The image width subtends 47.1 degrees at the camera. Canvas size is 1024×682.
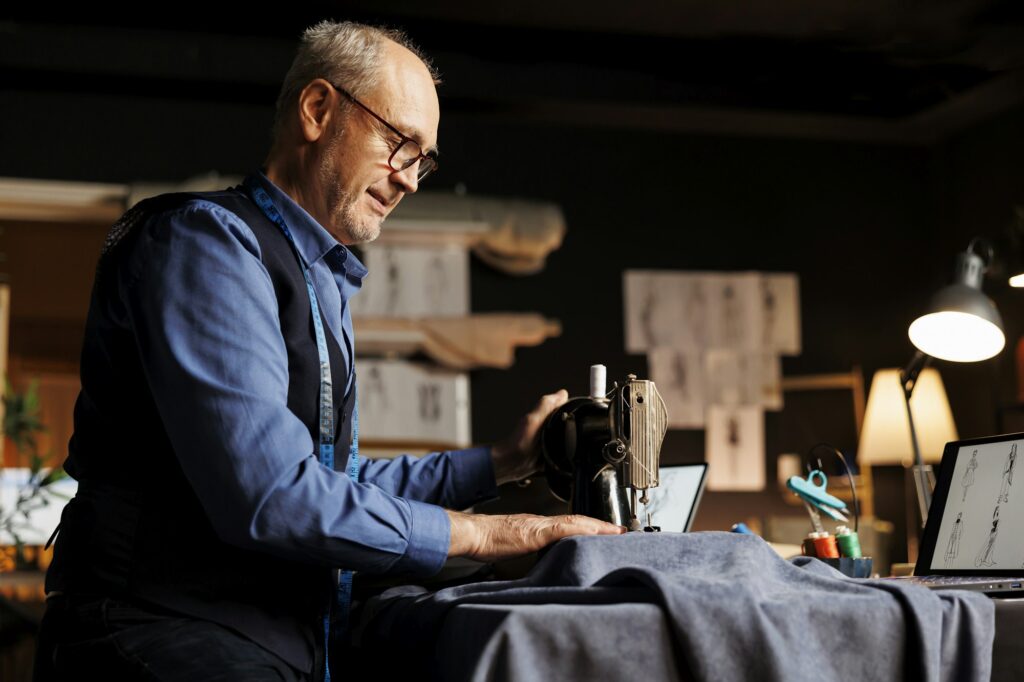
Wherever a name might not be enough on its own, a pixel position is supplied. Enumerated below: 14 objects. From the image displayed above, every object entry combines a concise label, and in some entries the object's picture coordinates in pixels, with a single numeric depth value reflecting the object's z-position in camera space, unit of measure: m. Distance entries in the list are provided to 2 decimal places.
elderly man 1.43
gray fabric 1.25
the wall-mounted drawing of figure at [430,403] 5.42
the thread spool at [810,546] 2.04
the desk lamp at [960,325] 2.43
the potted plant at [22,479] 4.34
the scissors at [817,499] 2.18
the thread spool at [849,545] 2.01
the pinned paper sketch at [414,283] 5.45
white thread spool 1.95
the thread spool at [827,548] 2.02
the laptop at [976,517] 1.75
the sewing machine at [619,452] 1.82
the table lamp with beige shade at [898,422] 5.50
